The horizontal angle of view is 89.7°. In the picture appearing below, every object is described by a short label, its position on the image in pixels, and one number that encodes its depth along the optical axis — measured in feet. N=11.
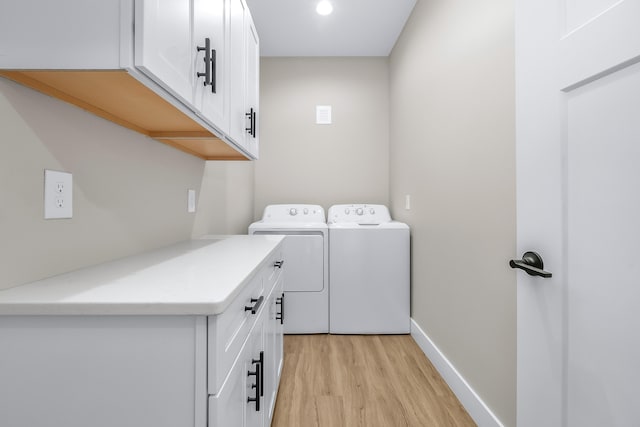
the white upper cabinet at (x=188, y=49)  2.26
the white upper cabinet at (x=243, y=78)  4.54
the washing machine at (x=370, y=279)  8.10
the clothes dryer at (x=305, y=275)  8.15
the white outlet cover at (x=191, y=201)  5.54
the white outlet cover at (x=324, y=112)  10.29
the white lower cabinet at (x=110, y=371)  2.00
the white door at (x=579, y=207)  1.98
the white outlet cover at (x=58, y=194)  2.68
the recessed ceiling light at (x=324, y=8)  7.59
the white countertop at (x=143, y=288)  2.01
